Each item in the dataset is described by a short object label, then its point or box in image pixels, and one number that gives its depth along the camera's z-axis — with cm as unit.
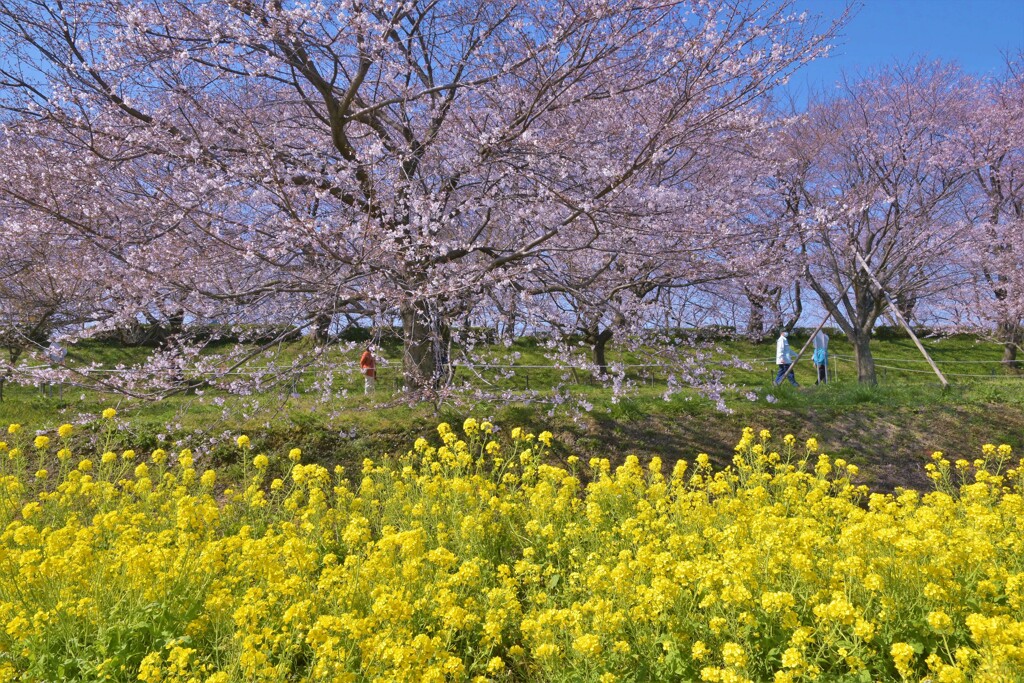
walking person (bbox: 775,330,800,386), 1497
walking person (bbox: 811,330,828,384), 1612
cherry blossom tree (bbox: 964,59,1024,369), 1627
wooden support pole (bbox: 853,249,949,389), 1073
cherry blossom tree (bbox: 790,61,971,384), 1359
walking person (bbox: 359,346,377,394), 1109
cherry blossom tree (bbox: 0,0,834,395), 643
